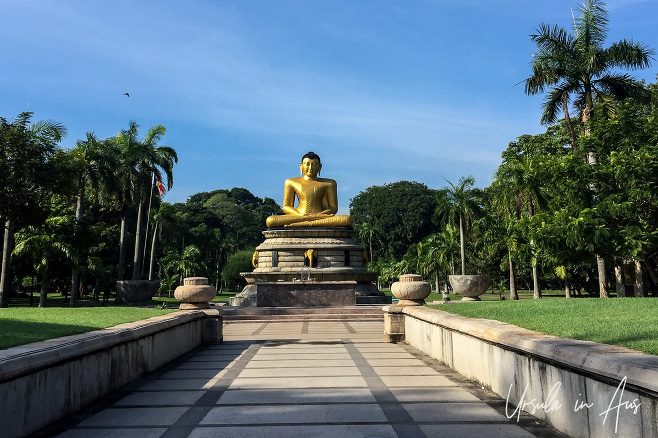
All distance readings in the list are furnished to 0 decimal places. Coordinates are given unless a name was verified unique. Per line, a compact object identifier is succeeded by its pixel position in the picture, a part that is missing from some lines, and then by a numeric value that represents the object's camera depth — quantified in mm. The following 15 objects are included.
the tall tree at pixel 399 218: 65500
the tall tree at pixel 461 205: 31828
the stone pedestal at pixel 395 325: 11430
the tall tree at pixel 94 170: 27938
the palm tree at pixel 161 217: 43688
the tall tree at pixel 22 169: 16859
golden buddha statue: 27172
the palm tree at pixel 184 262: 49719
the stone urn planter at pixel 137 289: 22469
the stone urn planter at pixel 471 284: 16641
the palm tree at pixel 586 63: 20891
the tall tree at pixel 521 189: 17919
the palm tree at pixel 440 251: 40156
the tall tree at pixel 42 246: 24297
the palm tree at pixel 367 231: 63625
